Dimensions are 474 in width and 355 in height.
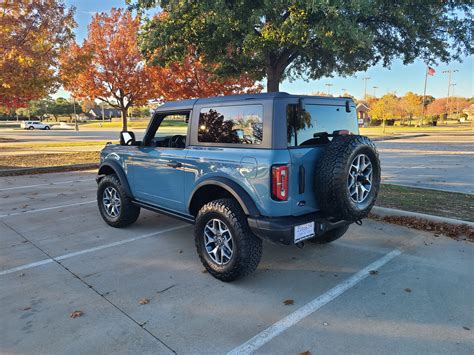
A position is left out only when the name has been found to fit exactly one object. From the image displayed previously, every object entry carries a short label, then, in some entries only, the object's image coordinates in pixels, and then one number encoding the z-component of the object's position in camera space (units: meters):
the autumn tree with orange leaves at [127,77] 15.05
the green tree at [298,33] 6.86
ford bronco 3.19
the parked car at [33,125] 49.44
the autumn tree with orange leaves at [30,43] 10.17
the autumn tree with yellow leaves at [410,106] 59.53
